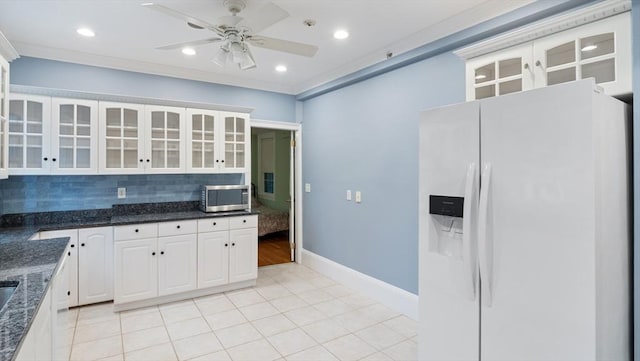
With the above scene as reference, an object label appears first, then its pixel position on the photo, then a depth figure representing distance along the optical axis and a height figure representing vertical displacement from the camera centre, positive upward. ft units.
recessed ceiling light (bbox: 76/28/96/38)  9.89 +4.46
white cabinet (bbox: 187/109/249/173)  13.38 +1.66
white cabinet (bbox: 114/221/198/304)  11.15 -2.71
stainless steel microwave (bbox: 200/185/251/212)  13.33 -0.68
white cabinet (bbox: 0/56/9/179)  7.37 +1.53
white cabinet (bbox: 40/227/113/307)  11.02 -2.79
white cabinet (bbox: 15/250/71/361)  4.26 -2.30
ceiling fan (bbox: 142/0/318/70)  6.82 +3.39
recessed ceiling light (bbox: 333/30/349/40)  10.12 +4.49
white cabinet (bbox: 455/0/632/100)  6.12 +2.62
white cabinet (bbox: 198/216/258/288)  12.48 -2.65
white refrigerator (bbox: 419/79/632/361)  5.00 -0.75
